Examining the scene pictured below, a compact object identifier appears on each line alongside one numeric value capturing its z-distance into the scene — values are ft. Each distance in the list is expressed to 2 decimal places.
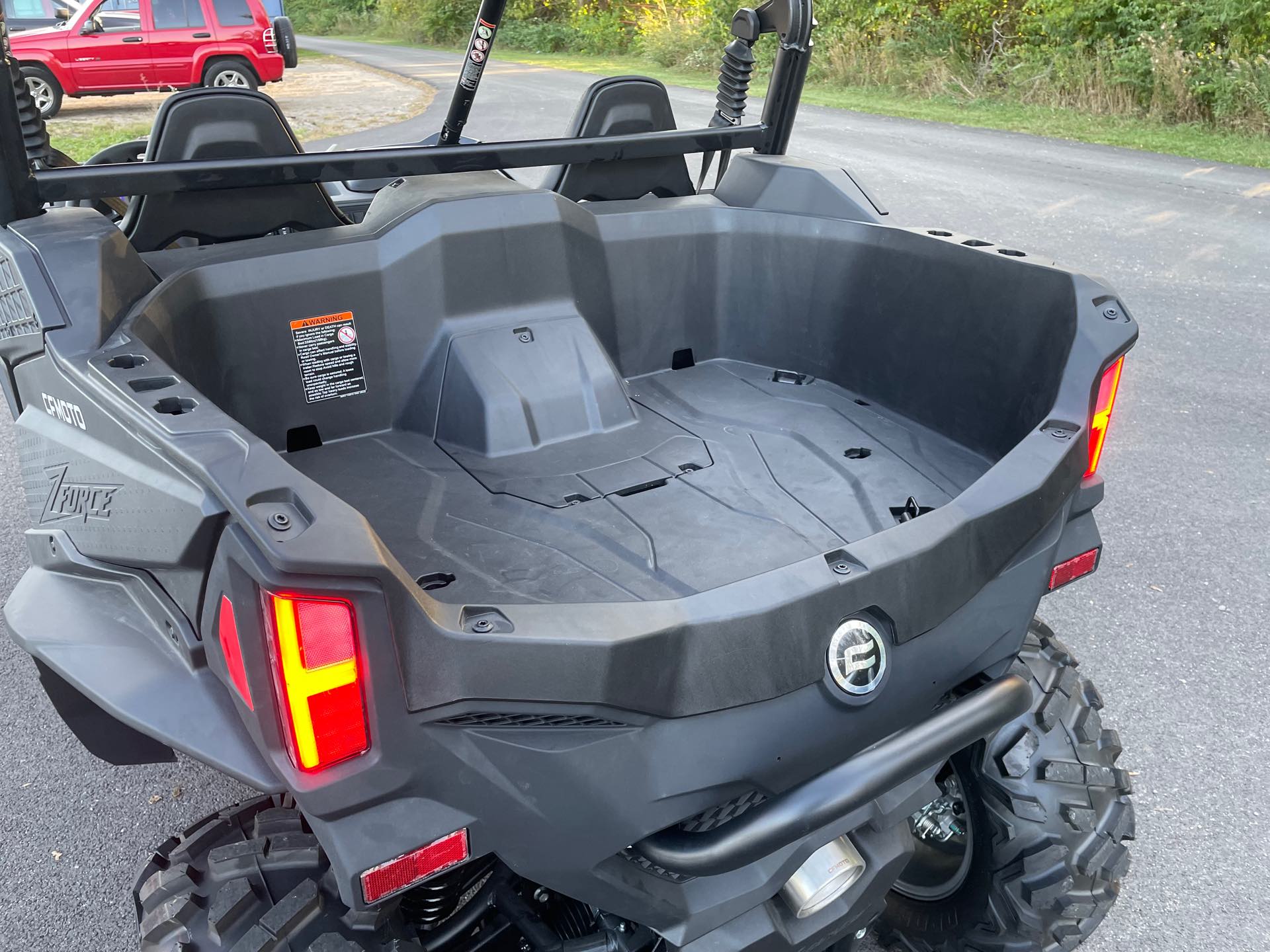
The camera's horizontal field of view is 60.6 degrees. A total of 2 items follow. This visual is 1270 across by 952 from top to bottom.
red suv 44.70
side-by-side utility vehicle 4.63
